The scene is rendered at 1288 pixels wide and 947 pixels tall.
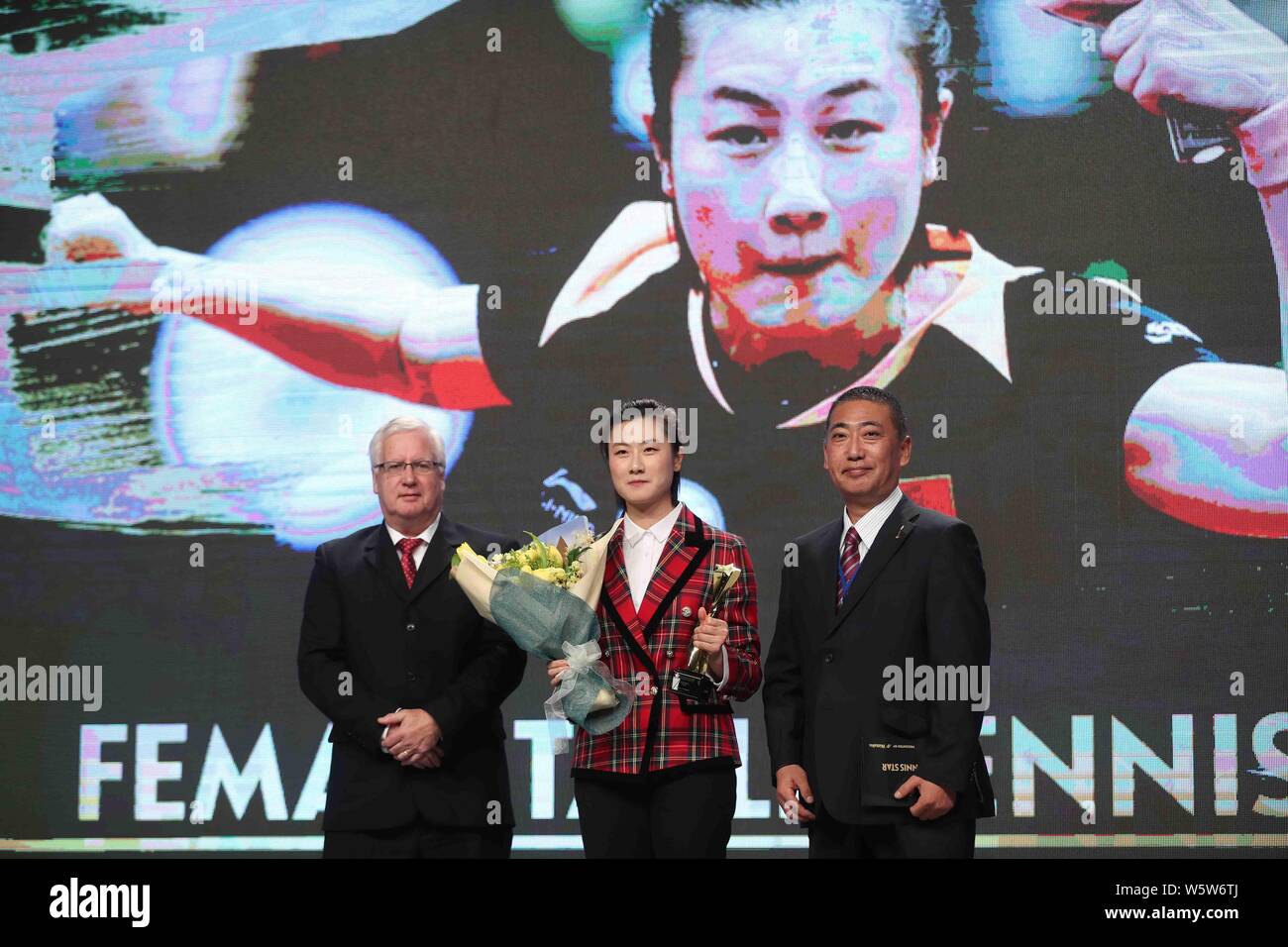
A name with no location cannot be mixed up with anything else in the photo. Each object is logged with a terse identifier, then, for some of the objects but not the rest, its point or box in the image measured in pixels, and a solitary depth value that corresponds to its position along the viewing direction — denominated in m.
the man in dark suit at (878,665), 2.80
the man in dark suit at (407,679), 3.09
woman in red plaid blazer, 2.89
